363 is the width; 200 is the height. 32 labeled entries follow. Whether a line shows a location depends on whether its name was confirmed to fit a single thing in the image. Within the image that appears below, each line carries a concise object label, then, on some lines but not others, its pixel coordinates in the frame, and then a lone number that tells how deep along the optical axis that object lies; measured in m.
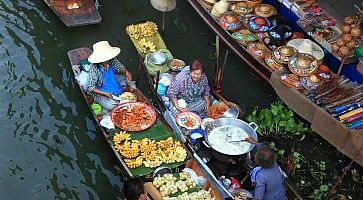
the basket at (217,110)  8.72
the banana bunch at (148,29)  10.50
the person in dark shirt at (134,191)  7.04
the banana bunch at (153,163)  7.81
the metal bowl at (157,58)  9.66
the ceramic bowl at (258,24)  10.67
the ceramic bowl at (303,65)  9.55
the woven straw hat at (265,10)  10.96
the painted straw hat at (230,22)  10.83
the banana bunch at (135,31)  10.42
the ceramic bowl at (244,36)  10.57
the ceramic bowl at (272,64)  9.95
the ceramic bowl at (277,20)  10.87
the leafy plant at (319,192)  8.27
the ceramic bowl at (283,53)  9.89
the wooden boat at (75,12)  11.26
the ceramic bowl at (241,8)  11.02
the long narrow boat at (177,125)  7.41
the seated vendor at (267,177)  6.62
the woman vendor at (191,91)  8.54
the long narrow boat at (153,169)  7.24
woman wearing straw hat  8.75
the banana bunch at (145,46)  10.15
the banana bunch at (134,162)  7.77
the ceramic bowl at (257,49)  10.27
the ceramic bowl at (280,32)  10.41
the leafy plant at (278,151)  8.87
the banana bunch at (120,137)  8.12
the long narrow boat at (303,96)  8.55
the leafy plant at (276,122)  9.35
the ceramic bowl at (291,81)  9.53
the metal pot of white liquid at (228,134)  7.85
